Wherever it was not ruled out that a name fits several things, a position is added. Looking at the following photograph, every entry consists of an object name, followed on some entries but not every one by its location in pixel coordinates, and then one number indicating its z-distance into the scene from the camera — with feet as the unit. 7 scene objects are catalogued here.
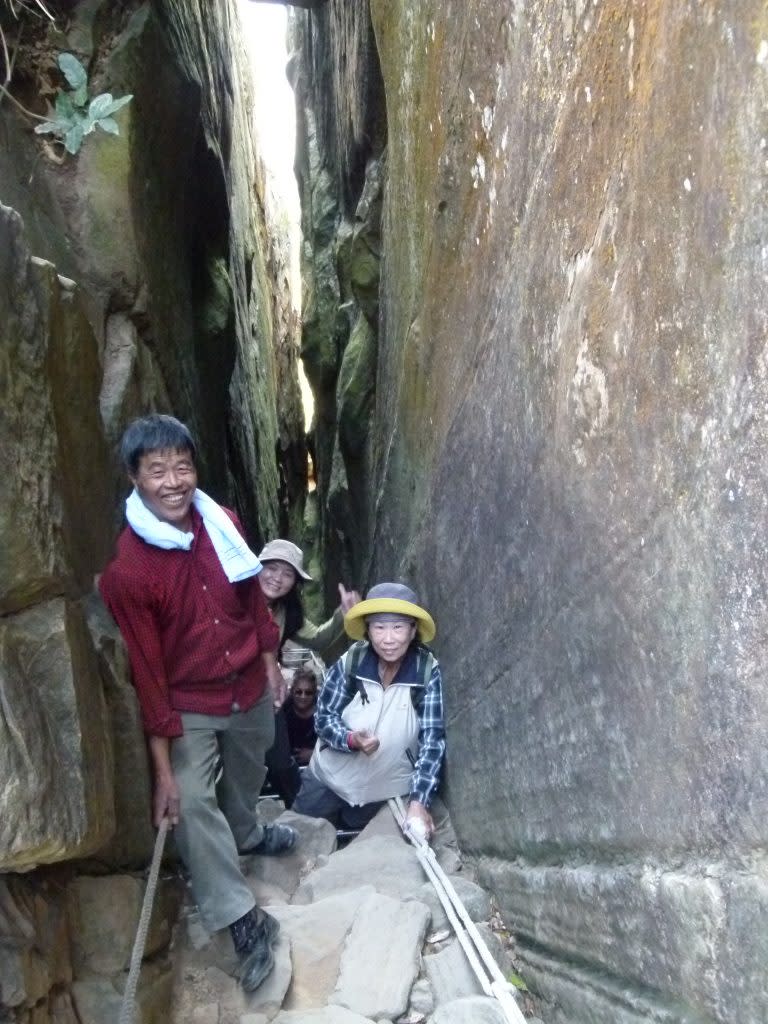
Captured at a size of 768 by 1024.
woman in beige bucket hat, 17.08
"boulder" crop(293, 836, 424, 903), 13.08
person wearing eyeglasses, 22.95
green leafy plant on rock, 14.75
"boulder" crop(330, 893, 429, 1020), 10.13
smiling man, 10.52
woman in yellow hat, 15.39
